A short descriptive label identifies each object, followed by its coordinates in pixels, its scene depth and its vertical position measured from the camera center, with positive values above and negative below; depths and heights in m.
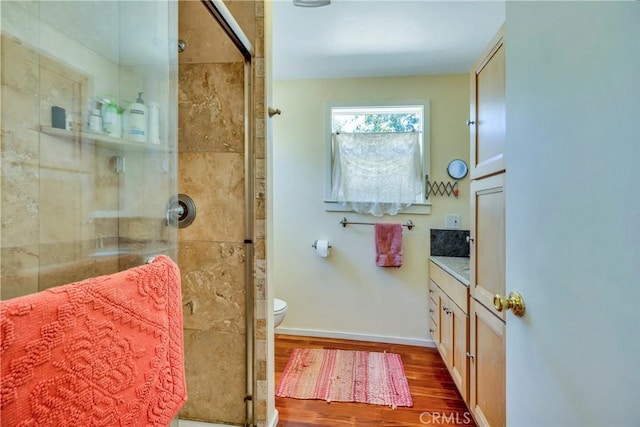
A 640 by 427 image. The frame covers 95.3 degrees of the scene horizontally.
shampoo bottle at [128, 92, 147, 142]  0.92 +0.28
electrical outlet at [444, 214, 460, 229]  2.63 -0.09
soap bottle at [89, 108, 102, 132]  0.85 +0.26
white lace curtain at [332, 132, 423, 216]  2.68 +0.37
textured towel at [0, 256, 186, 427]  0.41 -0.24
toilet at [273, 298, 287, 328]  2.12 -0.73
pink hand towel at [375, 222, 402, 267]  2.64 -0.30
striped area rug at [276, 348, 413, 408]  1.90 -1.20
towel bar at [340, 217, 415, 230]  2.69 -0.11
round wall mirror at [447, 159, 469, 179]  2.62 +0.38
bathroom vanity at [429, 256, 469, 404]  1.68 -0.70
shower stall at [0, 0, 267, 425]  0.71 +0.16
